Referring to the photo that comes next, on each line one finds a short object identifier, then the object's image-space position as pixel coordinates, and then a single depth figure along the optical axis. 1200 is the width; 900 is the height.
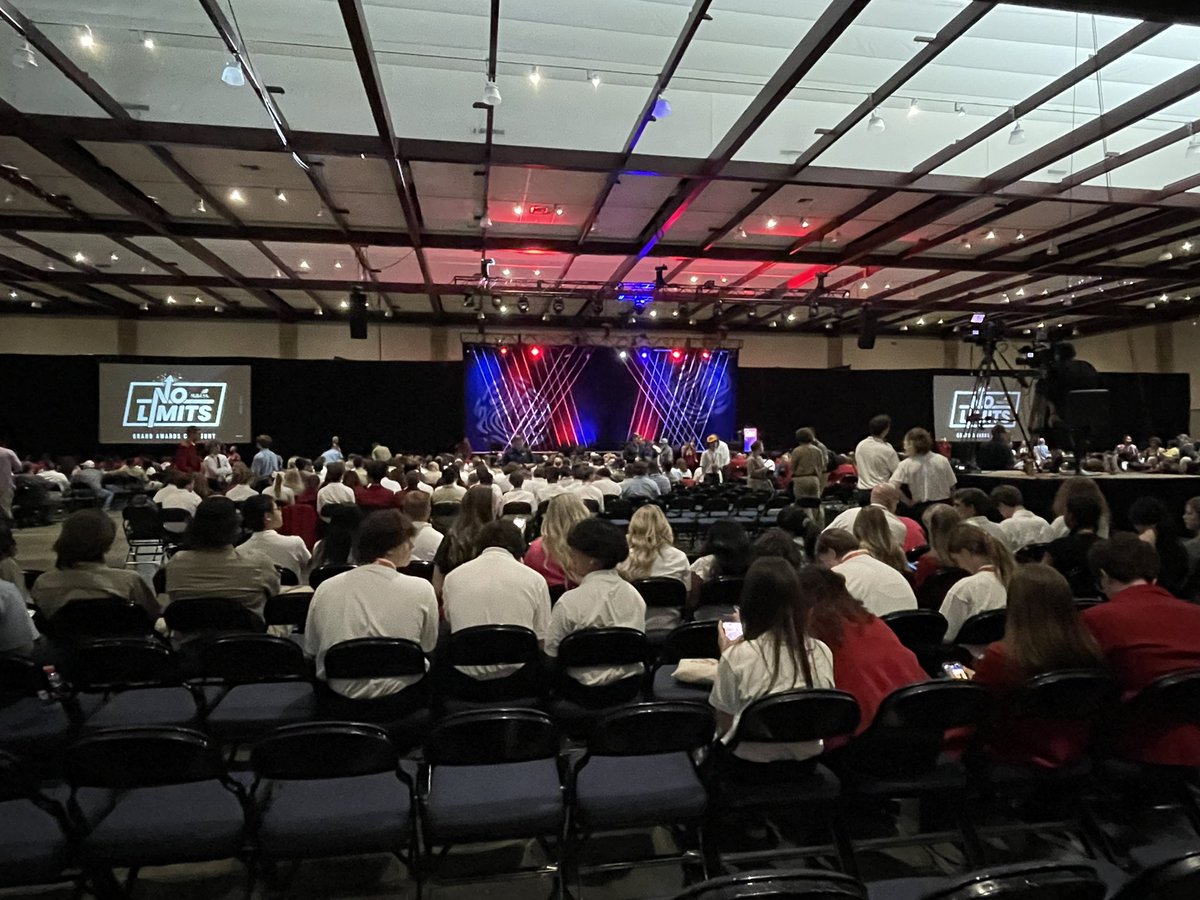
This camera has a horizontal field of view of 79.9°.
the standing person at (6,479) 8.92
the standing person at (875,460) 7.53
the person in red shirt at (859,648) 2.55
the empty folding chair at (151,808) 1.98
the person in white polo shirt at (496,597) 3.21
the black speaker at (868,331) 15.68
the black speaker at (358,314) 13.23
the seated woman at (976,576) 3.48
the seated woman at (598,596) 3.17
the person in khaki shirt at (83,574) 3.52
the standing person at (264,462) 11.52
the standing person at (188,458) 12.30
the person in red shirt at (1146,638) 2.48
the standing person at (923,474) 7.09
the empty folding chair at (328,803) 2.05
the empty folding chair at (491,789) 2.16
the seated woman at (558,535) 4.41
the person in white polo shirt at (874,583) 3.51
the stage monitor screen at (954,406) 20.73
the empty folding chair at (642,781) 2.21
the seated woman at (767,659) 2.33
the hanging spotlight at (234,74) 5.86
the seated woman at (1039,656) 2.46
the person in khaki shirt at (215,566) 3.76
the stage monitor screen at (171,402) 17.45
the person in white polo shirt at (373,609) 2.91
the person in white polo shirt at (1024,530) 5.22
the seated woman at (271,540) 4.83
